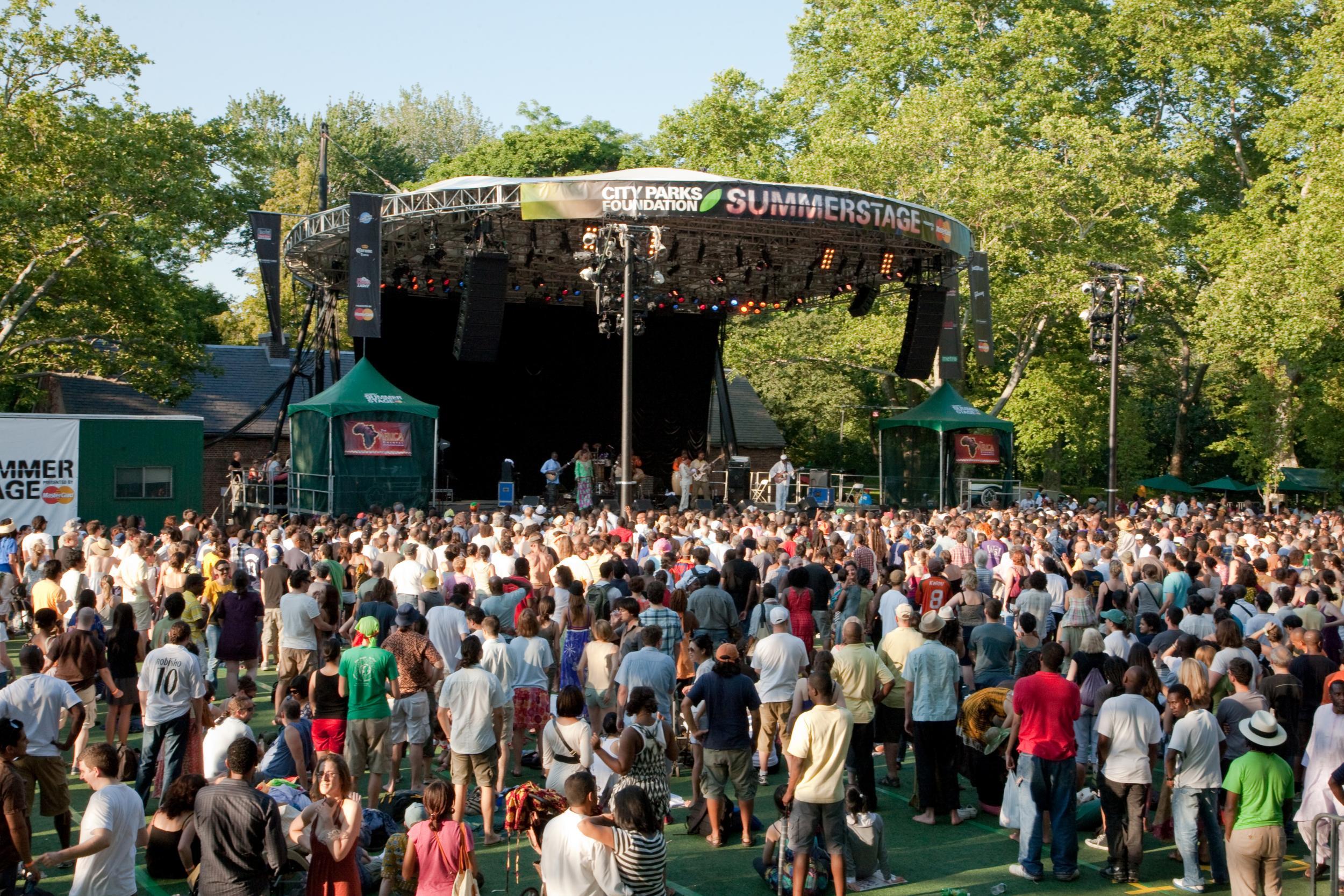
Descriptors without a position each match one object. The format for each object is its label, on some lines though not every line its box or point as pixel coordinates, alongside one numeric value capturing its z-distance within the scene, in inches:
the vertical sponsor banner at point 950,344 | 1035.9
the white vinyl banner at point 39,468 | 695.1
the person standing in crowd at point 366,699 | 299.4
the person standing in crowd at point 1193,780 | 273.1
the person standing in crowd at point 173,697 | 295.0
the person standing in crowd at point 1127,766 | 274.1
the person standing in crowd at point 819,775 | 251.6
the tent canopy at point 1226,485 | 1552.7
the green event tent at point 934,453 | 1034.7
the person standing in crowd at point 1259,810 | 249.6
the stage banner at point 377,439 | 846.5
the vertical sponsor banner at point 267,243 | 959.0
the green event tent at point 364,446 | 842.2
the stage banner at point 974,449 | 1043.9
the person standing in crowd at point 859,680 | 309.6
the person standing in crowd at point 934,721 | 313.7
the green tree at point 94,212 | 919.0
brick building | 1204.5
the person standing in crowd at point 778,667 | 319.6
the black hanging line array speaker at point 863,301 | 1015.6
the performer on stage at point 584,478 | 982.4
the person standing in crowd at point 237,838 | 205.2
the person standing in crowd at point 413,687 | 316.8
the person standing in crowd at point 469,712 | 285.7
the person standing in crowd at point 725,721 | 292.4
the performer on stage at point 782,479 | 984.9
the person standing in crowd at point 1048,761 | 280.7
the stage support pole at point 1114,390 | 828.6
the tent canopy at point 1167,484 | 1525.6
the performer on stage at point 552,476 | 997.8
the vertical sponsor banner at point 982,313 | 1014.4
